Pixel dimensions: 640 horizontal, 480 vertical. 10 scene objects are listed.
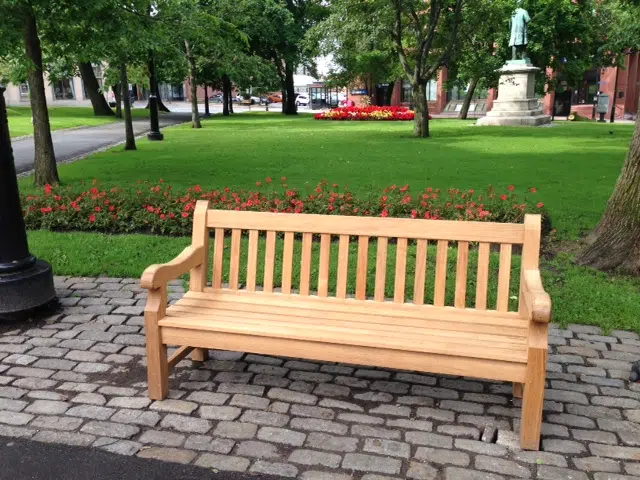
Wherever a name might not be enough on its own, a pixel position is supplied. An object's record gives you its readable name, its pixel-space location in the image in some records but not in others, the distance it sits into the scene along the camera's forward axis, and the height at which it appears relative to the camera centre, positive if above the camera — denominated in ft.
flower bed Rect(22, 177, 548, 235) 24.71 -4.70
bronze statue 93.76 +7.71
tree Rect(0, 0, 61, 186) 30.63 +1.73
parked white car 224.94 -5.75
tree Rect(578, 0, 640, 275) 19.47 -4.33
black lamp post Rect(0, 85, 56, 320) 15.85 -4.03
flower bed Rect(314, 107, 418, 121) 110.32 -4.96
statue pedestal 90.38 -2.36
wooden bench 10.60 -4.22
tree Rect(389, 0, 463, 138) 67.46 +5.26
